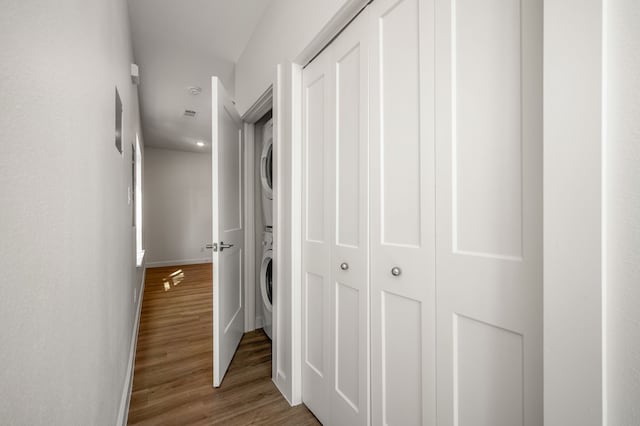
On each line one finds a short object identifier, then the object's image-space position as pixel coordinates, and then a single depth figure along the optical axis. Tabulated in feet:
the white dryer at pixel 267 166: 8.70
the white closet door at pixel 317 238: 5.02
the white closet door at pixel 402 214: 3.20
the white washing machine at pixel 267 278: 8.72
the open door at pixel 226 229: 6.19
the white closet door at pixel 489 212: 2.35
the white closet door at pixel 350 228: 4.15
